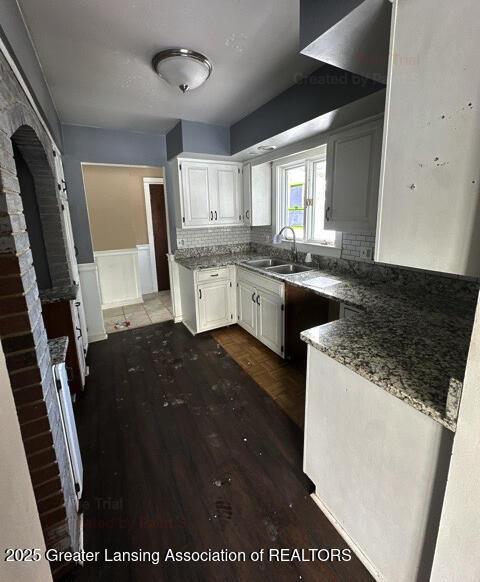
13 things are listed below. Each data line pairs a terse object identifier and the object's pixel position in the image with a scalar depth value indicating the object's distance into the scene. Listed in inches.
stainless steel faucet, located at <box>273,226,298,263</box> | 123.3
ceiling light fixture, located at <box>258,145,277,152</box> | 114.8
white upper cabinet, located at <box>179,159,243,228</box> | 128.8
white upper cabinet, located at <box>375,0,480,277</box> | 28.9
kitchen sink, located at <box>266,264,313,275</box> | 120.8
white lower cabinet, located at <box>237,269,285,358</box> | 107.2
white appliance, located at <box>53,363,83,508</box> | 50.9
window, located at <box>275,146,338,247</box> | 112.0
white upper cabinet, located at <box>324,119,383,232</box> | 76.3
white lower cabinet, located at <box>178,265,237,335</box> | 127.6
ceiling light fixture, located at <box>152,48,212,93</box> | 67.3
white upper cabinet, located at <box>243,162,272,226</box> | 133.4
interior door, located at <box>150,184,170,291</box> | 195.8
